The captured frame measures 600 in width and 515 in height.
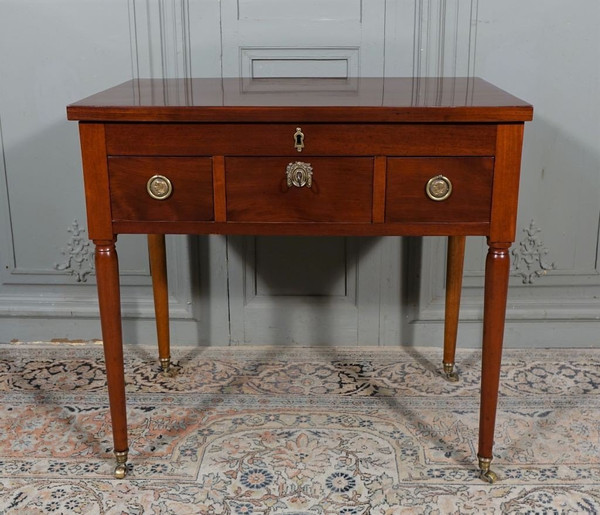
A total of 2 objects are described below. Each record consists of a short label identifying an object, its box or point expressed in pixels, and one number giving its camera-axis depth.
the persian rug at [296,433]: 1.68
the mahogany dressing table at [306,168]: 1.53
